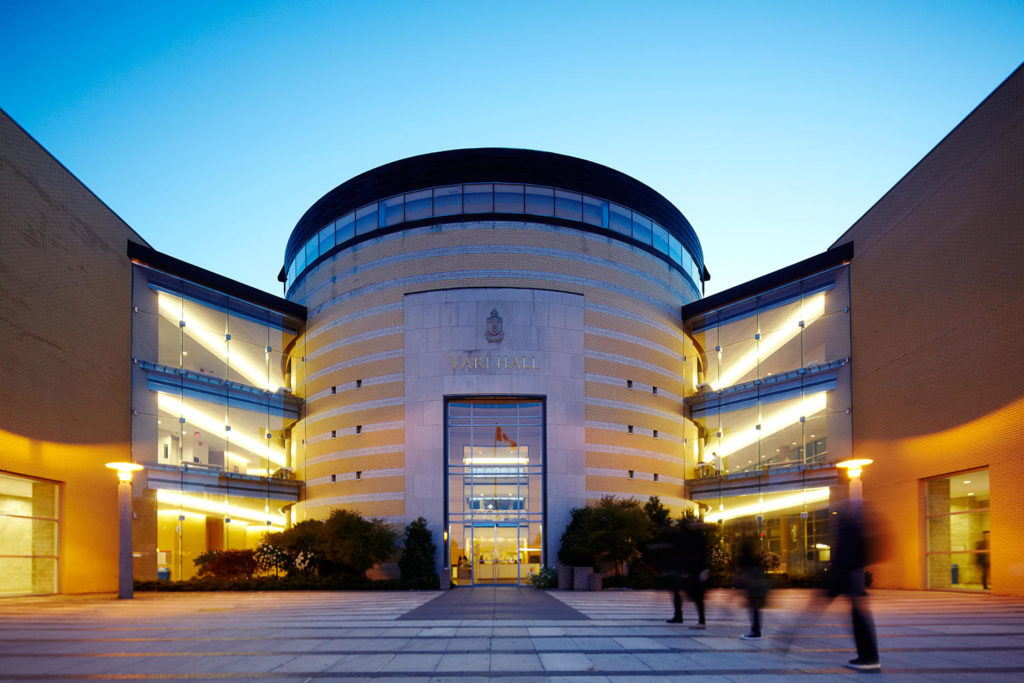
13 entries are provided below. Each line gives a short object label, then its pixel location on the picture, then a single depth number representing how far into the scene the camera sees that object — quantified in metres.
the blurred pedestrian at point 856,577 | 8.73
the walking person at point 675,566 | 13.08
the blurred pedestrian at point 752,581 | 11.34
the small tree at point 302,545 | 29.94
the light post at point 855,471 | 19.28
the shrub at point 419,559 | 29.75
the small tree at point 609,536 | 28.03
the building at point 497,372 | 24.02
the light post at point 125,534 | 22.84
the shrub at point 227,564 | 29.61
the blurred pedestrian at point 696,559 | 12.88
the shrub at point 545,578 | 30.06
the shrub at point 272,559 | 30.08
